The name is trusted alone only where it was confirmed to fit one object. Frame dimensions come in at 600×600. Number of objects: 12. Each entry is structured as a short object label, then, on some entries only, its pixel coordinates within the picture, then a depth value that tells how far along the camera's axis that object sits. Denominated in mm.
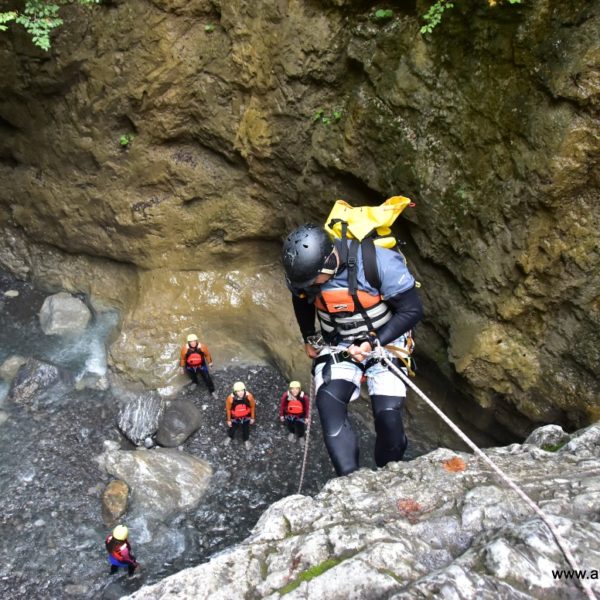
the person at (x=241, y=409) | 6840
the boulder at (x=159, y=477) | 6219
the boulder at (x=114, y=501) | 6070
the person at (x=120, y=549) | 5270
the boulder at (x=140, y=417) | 7117
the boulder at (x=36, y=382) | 7488
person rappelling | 4641
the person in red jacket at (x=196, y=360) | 7484
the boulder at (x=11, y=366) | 7762
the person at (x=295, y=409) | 6781
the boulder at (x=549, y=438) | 4344
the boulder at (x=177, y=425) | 7086
